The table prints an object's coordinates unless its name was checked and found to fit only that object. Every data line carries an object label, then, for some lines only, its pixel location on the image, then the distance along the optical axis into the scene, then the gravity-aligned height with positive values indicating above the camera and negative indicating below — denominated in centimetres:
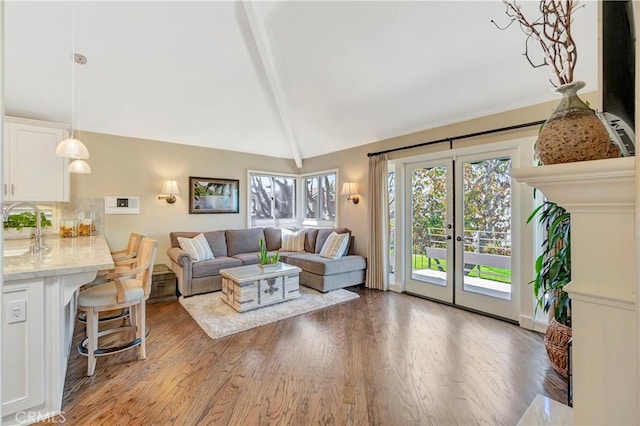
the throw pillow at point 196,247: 441 -54
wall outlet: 164 -57
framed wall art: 512 +34
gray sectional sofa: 419 -77
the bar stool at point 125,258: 301 -51
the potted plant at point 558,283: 217 -58
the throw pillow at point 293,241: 553 -55
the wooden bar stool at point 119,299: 223 -69
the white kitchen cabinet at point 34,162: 346 +65
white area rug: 310 -122
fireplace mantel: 61 -16
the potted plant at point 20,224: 356 -14
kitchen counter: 164 -71
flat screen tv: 66 +35
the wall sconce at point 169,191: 469 +37
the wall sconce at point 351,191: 504 +40
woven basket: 216 -105
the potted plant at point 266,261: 385 -67
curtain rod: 309 +98
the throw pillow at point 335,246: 468 -55
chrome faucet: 236 -23
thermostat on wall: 432 +13
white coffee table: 353 -95
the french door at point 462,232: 335 -25
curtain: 453 -19
